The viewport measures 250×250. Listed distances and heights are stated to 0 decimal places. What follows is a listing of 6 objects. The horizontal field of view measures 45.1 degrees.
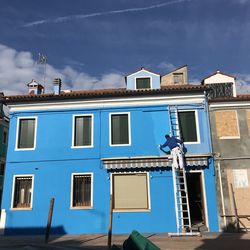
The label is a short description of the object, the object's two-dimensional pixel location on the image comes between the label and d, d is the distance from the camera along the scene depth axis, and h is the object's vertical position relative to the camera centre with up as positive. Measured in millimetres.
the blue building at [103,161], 13961 +2216
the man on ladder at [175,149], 13661 +2564
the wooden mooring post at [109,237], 10220 -944
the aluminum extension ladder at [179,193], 13016 +627
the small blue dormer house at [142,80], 16359 +6745
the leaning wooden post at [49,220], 11444 -385
